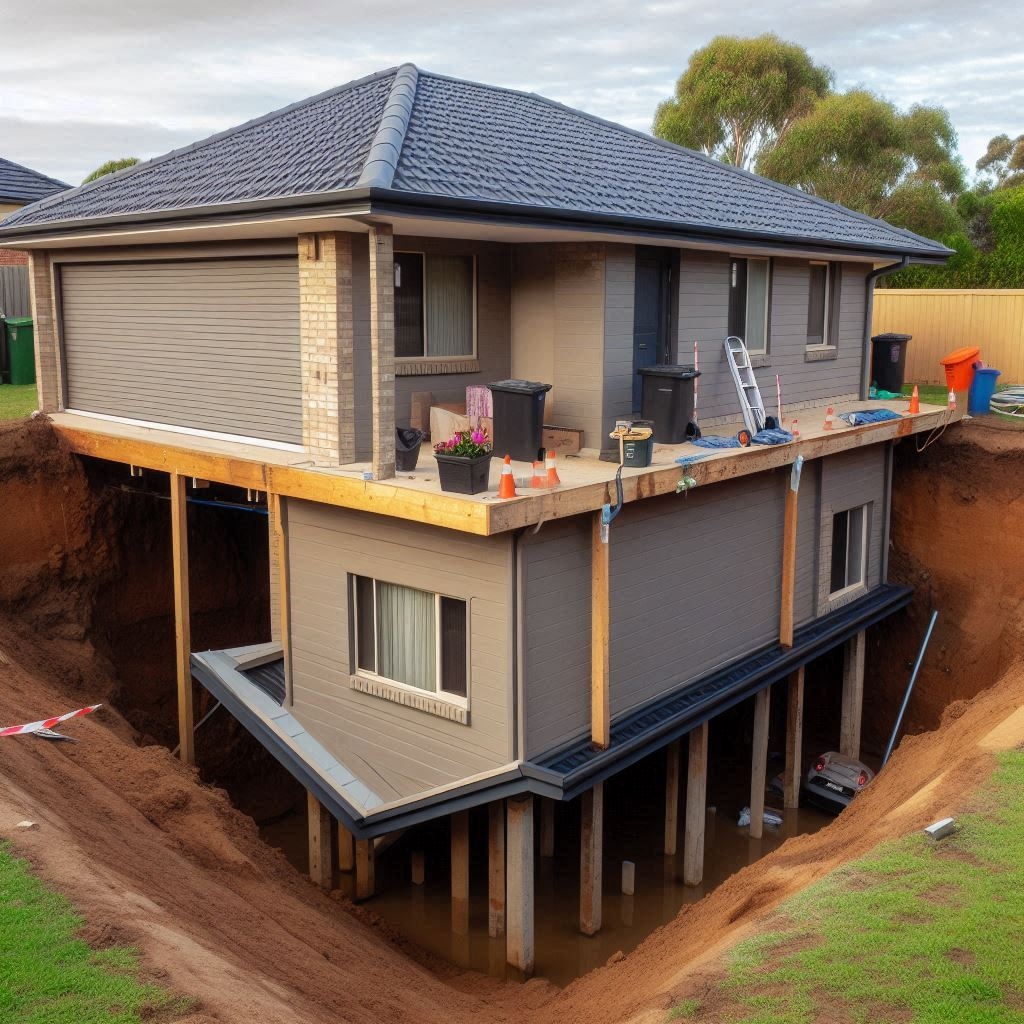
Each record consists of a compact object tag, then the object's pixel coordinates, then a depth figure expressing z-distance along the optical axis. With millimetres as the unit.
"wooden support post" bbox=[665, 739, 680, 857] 13852
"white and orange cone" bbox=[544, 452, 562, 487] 10406
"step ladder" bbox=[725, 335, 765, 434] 14141
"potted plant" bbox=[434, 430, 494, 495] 9898
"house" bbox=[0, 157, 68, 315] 25750
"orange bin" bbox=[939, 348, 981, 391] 19188
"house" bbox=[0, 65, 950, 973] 10562
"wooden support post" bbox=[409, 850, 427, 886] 13094
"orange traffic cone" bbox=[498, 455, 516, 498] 9812
